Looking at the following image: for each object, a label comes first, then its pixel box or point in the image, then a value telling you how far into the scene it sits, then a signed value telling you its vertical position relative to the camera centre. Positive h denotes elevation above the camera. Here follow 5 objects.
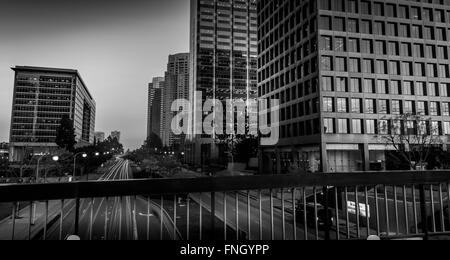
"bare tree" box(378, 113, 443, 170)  37.97 +2.90
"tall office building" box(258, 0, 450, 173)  39.69 +11.56
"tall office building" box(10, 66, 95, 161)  108.43 +20.20
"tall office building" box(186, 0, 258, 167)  107.75 +40.47
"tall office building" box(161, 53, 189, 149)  195.62 +44.58
